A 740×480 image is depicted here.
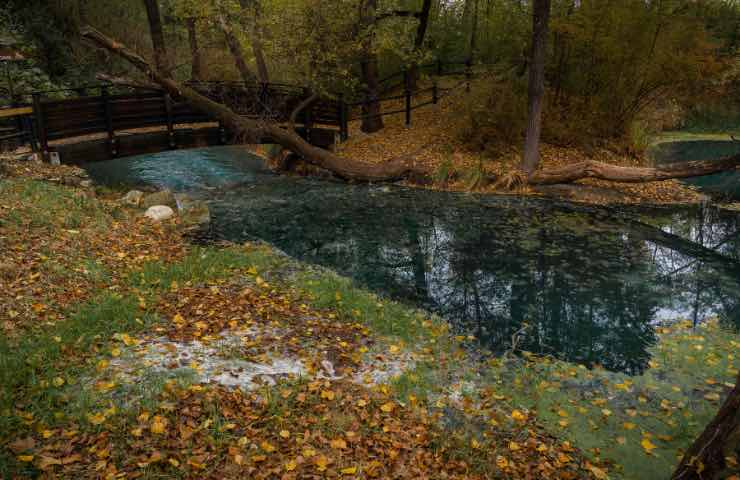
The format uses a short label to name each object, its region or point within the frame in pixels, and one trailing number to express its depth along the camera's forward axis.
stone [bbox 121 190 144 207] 12.36
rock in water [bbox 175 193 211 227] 11.65
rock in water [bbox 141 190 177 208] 12.33
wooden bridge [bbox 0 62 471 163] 13.91
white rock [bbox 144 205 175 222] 11.41
